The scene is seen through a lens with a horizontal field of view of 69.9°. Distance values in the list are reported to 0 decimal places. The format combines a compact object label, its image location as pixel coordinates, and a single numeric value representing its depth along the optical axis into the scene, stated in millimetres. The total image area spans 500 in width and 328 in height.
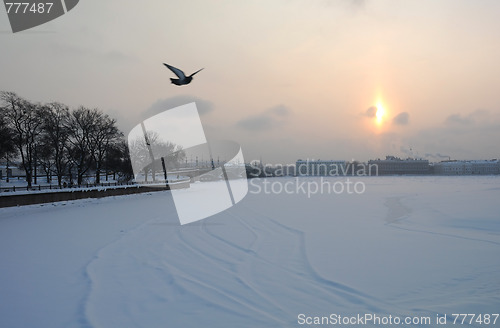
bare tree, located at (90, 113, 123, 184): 49312
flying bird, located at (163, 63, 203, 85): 9797
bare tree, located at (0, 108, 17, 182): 32562
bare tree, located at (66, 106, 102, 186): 46281
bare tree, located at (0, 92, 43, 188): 39781
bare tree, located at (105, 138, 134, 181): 54312
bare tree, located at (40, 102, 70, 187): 43281
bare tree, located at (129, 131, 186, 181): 66938
